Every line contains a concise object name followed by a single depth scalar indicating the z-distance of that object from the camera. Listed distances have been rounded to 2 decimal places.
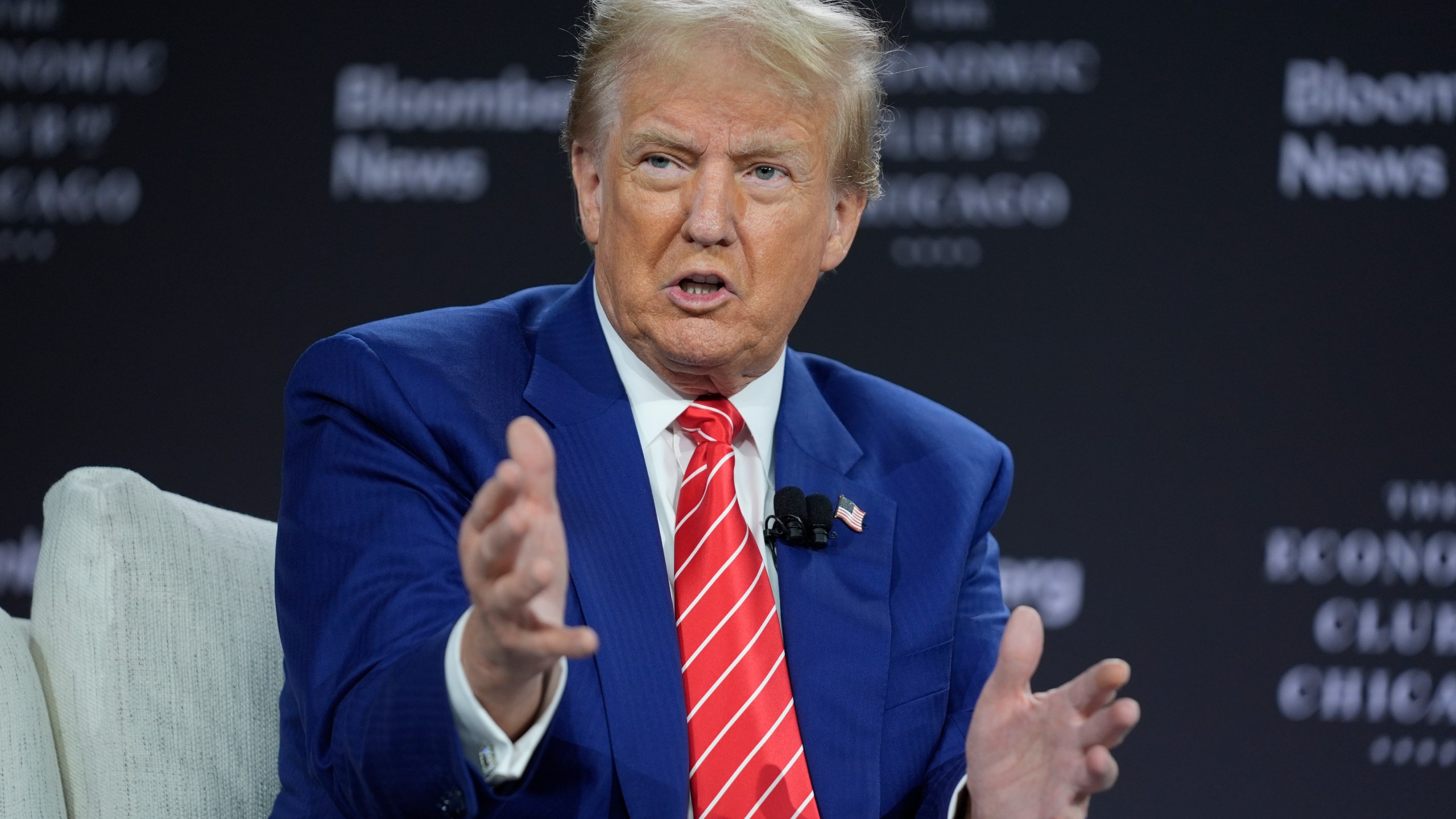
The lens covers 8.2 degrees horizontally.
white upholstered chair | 5.71
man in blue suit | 5.62
